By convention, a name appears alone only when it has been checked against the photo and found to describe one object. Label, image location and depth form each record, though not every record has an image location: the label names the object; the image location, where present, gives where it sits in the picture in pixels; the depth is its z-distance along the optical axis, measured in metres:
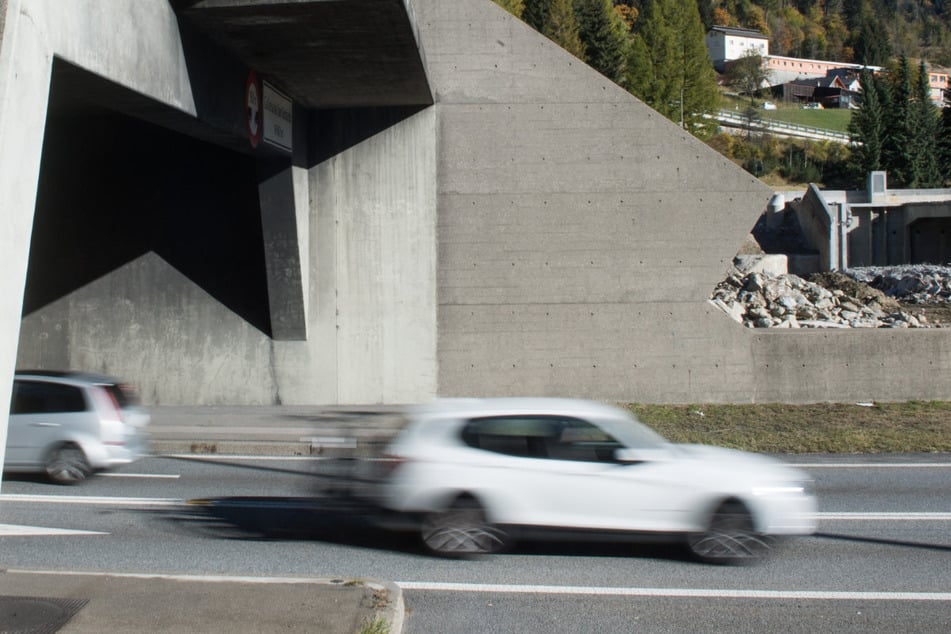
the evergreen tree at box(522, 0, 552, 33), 73.38
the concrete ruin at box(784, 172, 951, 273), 54.38
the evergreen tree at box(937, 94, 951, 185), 78.50
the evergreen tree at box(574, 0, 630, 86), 72.06
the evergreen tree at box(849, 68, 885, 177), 76.38
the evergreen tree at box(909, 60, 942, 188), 76.38
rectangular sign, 15.21
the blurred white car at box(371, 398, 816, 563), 8.16
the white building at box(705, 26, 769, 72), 154.88
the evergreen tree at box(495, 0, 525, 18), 73.32
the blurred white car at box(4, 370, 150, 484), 12.03
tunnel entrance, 18.23
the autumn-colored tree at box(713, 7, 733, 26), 169.75
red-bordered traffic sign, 14.14
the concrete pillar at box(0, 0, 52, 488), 6.58
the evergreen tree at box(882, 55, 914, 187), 76.62
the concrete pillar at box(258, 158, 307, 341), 17.19
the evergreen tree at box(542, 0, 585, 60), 70.44
